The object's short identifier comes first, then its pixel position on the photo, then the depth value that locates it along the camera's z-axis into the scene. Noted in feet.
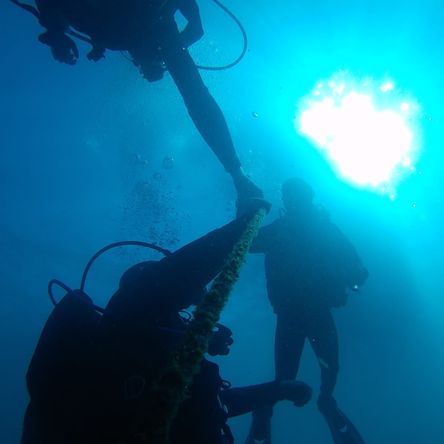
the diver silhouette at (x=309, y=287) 19.35
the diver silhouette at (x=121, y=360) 6.61
